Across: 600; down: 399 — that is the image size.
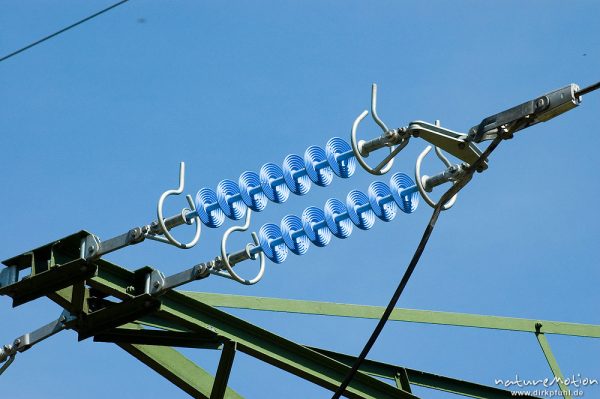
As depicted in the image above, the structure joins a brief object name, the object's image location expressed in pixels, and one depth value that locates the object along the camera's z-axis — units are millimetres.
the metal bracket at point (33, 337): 12008
